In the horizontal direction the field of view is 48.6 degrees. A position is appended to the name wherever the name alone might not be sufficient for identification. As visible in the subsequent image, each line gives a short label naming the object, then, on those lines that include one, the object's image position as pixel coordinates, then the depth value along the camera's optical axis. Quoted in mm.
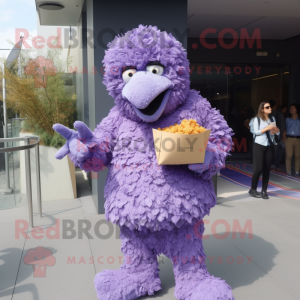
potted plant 5062
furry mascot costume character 2031
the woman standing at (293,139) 7016
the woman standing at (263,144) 4961
